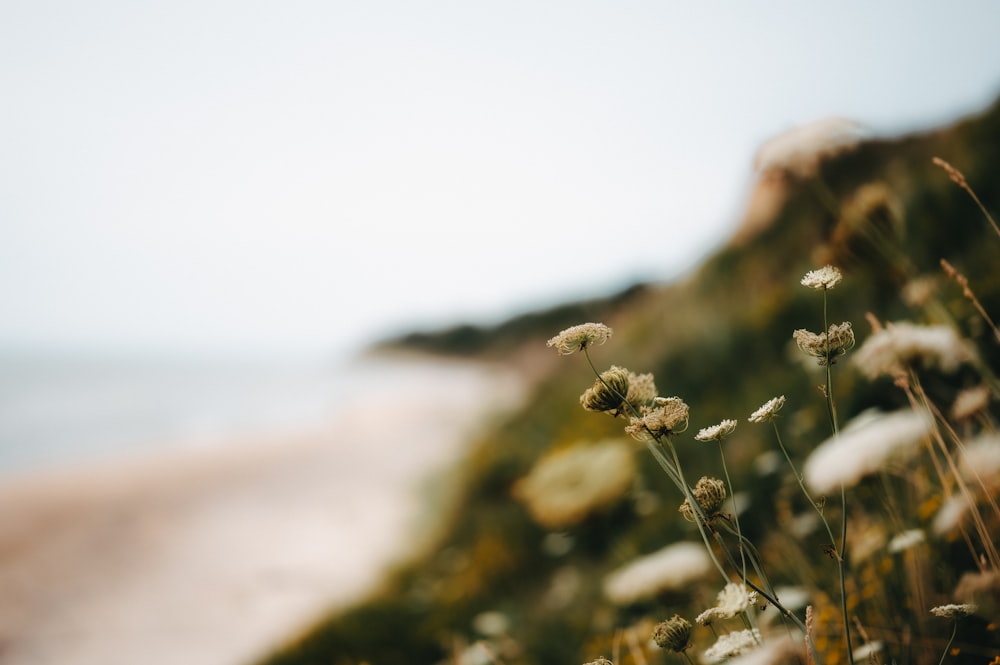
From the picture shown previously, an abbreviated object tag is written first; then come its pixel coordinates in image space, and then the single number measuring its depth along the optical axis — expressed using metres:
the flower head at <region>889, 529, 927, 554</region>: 1.63
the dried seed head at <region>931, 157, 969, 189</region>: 1.43
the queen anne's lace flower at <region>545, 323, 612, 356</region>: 1.14
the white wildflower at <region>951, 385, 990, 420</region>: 1.80
